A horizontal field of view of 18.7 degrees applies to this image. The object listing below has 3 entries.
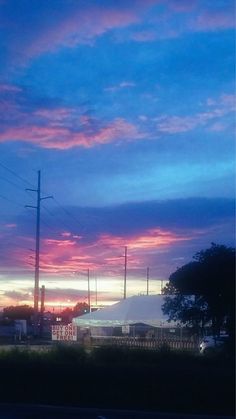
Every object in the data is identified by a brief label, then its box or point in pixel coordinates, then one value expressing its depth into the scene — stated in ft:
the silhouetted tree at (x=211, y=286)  102.85
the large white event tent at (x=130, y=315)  161.89
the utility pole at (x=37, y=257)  184.24
